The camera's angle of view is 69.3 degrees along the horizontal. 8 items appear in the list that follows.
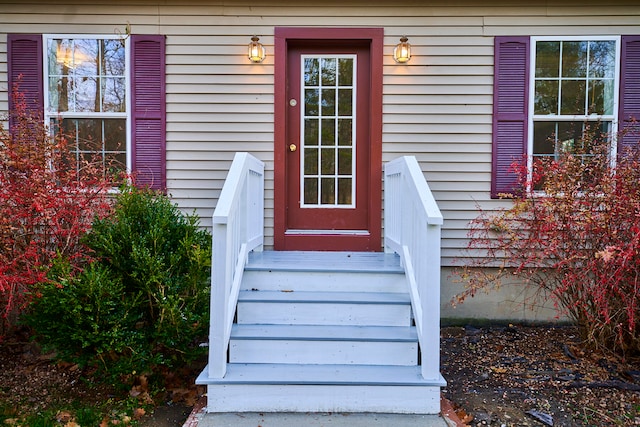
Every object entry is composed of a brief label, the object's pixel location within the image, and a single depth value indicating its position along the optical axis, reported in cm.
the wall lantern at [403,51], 430
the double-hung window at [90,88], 443
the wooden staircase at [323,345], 273
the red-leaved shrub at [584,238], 325
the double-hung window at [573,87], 437
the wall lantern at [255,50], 431
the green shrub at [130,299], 291
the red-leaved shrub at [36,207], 308
